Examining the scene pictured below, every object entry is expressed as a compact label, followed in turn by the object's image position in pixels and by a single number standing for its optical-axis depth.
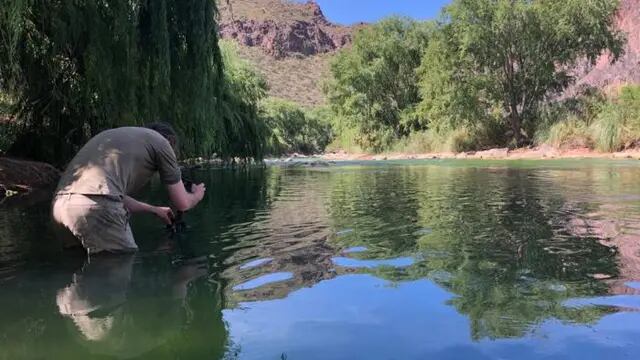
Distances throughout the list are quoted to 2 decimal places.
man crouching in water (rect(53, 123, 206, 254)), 5.36
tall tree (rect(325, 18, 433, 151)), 52.81
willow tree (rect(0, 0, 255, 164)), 10.18
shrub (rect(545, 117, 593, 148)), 35.72
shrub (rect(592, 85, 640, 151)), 31.73
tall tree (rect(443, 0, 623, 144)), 40.31
